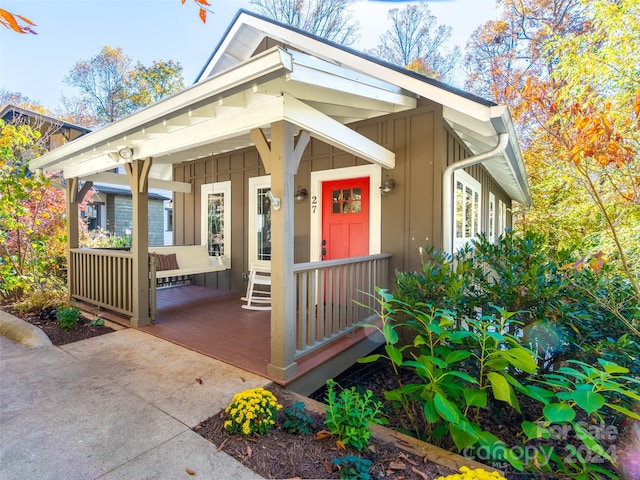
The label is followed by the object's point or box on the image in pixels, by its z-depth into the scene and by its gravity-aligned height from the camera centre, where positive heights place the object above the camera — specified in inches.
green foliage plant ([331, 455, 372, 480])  68.4 -50.1
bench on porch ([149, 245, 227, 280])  218.8 -19.5
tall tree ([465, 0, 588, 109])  424.5 +279.9
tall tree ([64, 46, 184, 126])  657.6 +309.0
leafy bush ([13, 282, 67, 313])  187.9 -39.6
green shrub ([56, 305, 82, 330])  160.6 -41.6
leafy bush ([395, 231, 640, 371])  103.3 -20.5
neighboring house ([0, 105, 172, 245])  316.4 +48.1
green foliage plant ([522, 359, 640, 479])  60.0 -38.4
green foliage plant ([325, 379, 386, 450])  78.2 -46.2
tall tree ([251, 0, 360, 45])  521.3 +352.7
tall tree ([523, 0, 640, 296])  116.1 +98.7
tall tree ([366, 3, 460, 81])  547.5 +330.2
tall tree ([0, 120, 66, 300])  197.3 +8.3
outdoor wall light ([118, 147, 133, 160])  159.1 +39.7
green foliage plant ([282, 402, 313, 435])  84.2 -48.9
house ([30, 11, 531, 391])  107.1 +36.3
